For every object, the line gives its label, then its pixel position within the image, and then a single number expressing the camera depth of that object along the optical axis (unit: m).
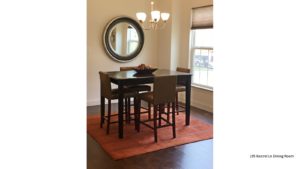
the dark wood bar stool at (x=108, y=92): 3.74
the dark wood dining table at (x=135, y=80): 3.58
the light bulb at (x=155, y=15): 3.85
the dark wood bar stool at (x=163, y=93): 3.53
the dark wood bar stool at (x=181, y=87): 4.43
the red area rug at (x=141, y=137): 3.27
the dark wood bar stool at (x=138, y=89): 4.21
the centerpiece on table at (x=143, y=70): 4.01
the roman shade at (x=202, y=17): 4.93
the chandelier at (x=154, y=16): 3.86
